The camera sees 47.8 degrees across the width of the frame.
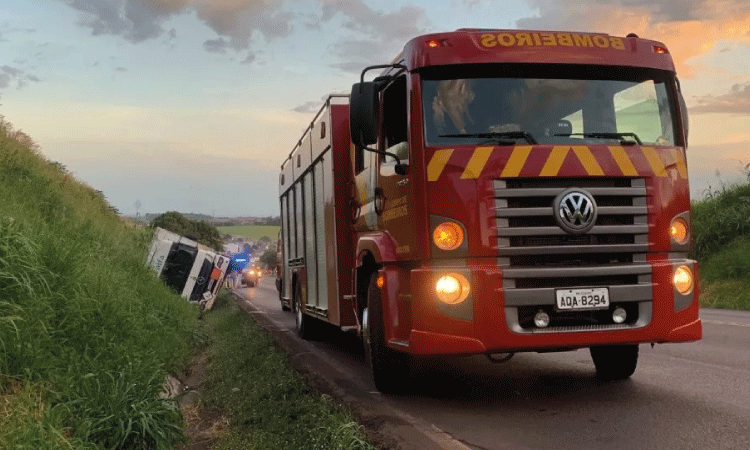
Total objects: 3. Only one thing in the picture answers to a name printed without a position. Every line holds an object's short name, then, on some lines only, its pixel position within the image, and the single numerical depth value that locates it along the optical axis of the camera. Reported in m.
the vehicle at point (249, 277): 64.91
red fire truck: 6.41
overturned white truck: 19.73
